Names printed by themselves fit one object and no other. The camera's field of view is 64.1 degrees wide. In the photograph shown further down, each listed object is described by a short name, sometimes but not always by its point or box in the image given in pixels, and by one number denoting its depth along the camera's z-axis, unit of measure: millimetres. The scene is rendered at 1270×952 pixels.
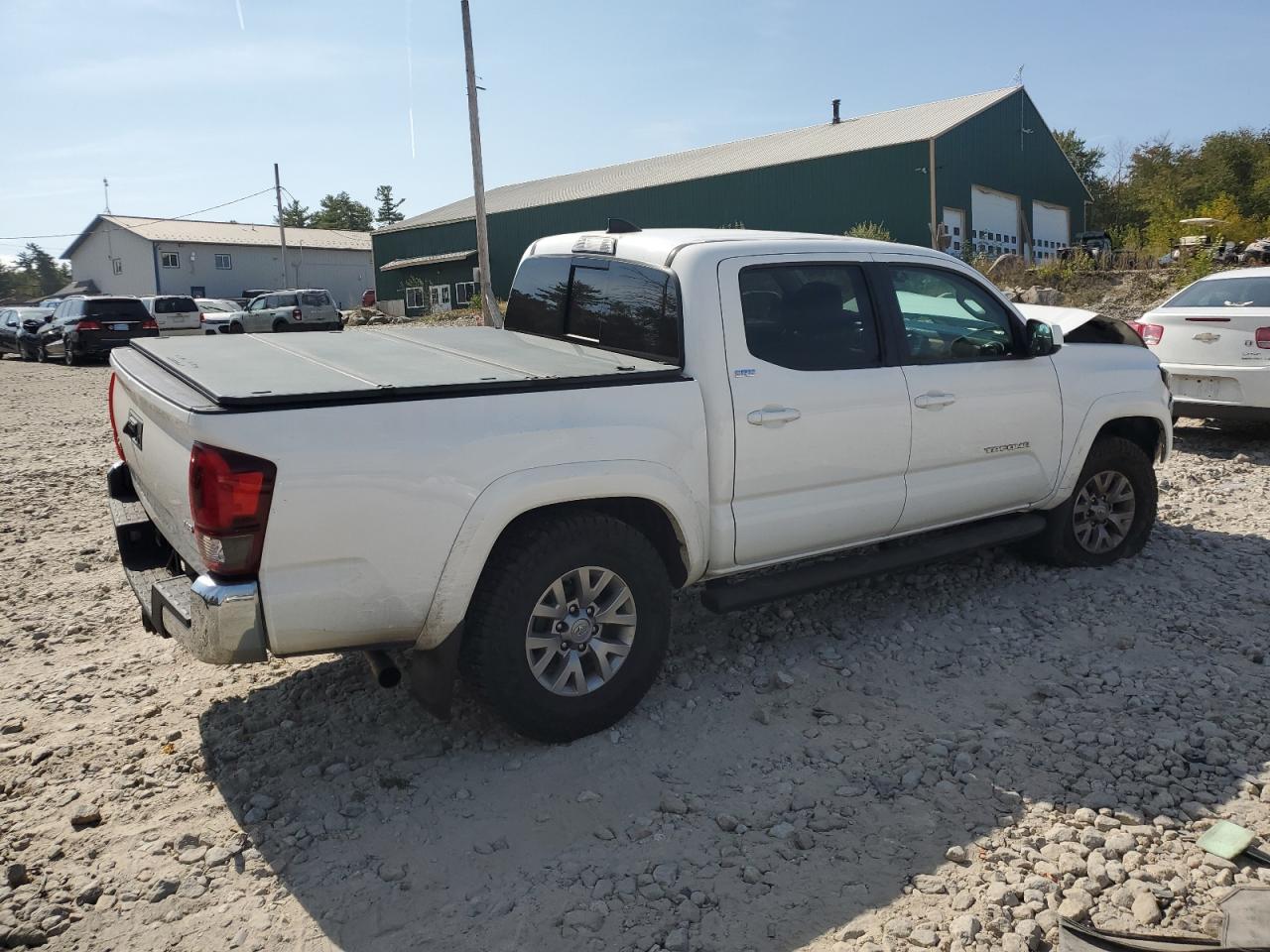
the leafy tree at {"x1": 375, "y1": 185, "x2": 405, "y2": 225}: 96438
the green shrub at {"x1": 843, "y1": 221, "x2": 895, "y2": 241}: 25884
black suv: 25406
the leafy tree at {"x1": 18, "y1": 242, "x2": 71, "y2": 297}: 103875
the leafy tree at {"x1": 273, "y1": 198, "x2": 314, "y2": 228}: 92750
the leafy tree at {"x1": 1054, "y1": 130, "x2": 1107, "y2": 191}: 52750
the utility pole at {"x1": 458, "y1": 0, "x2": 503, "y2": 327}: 22047
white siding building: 56188
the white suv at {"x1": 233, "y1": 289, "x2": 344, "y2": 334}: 32375
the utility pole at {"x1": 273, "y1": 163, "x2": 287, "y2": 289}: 50781
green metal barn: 28938
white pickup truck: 3309
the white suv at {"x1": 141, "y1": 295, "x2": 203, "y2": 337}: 30688
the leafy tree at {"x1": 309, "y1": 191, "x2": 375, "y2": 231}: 92750
